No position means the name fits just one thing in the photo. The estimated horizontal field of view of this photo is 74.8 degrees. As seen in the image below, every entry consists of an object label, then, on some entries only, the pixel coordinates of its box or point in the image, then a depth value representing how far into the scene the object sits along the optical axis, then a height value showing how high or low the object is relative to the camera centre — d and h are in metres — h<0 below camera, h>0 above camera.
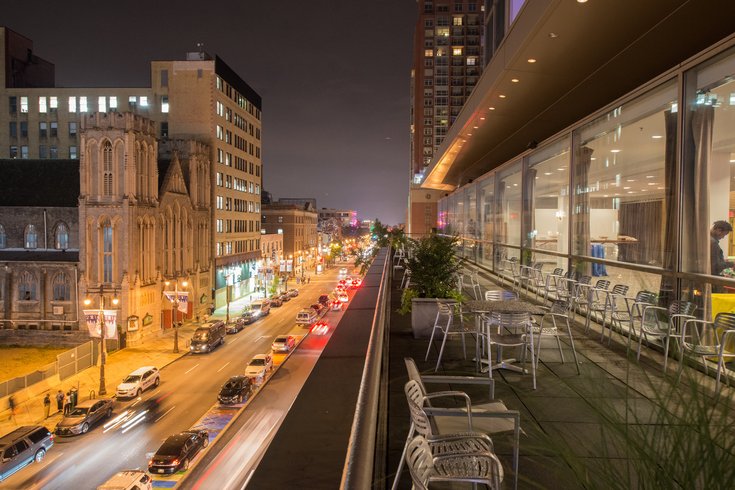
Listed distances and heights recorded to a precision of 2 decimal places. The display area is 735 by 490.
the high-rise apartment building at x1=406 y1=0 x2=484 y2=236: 112.75 +40.64
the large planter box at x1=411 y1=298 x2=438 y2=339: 7.45 -1.26
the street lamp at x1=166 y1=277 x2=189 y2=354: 34.66 -5.12
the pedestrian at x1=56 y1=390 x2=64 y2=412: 23.98 -8.39
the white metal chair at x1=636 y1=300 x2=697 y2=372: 6.34 -1.16
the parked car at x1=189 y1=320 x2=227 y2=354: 34.28 -7.67
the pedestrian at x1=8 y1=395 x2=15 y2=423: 23.43 -8.35
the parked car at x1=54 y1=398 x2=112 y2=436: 20.38 -8.06
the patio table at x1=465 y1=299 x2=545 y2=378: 5.50 -0.88
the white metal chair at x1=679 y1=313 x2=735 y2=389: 4.77 -1.25
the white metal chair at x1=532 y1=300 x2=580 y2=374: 5.61 -1.09
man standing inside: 6.44 -0.18
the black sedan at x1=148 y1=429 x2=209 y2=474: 16.53 -7.76
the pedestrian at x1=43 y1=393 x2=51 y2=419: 23.09 -8.35
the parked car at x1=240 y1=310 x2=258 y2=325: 45.15 -7.98
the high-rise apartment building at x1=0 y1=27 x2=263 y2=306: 50.72 +13.23
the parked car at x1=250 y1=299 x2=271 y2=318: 48.19 -7.69
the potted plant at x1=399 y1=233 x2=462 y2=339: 7.50 -0.80
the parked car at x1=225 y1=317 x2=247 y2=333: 41.34 -8.06
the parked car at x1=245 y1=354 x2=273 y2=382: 26.67 -7.64
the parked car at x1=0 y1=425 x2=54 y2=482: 16.84 -7.86
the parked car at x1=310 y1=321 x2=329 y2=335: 35.00 -7.23
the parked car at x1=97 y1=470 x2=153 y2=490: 13.53 -7.19
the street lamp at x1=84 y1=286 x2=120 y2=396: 25.78 -6.20
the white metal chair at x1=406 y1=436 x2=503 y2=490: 2.12 -1.18
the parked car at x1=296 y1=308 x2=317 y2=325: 41.44 -7.30
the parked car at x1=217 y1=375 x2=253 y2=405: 23.11 -7.72
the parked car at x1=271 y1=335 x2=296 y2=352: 32.81 -7.68
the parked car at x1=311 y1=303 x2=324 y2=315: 46.47 -7.37
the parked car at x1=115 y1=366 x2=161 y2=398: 24.61 -7.88
